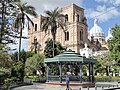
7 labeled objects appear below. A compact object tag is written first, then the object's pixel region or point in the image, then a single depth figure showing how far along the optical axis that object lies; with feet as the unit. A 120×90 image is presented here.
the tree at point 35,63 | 82.37
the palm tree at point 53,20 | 67.42
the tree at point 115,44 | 66.48
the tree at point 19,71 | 49.17
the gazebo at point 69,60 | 49.08
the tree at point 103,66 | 101.62
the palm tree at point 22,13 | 55.55
